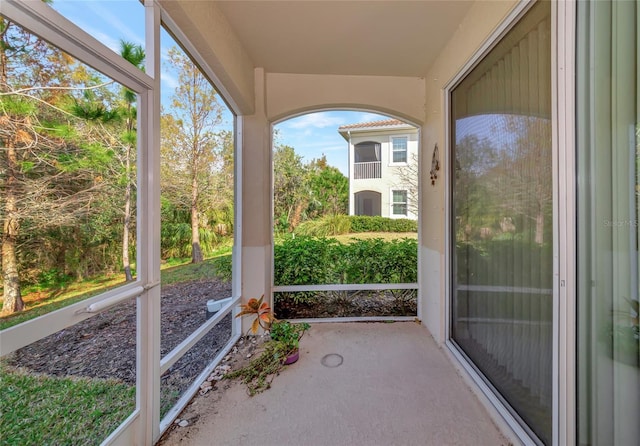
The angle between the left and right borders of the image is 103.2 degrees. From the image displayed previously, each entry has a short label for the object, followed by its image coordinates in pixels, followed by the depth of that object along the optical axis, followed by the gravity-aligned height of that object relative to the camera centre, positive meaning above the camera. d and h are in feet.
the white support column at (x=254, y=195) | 8.57 +0.94
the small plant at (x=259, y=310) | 7.83 -2.73
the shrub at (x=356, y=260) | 9.79 -1.46
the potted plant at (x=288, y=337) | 7.07 -3.36
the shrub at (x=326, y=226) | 9.98 -0.13
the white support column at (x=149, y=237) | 4.30 -0.25
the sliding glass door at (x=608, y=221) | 2.93 +0.02
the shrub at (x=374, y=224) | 10.02 -0.04
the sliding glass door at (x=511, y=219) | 4.12 +0.07
